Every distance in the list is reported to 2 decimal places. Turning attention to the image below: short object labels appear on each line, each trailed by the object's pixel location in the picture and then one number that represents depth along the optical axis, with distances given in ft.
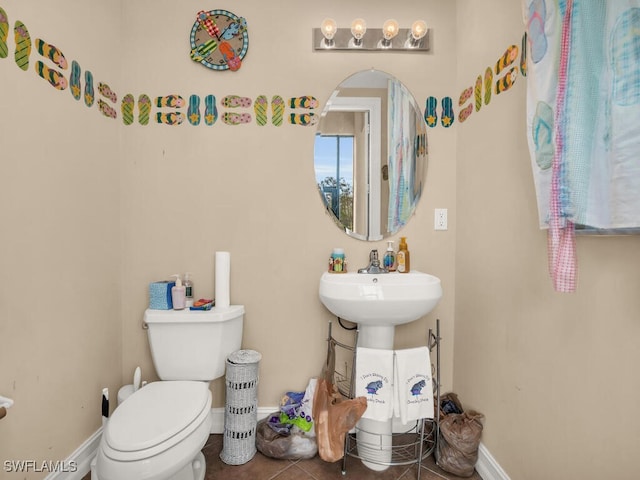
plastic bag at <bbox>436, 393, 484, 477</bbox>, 4.72
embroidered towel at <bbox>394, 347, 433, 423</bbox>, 4.59
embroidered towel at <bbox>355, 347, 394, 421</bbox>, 4.60
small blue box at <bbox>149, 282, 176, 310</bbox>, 5.35
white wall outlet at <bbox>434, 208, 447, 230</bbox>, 5.94
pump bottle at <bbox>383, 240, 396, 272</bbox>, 5.74
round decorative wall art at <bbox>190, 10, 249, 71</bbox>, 5.75
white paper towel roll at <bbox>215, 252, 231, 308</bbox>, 5.52
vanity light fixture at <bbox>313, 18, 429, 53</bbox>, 5.81
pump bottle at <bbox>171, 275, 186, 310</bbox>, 5.32
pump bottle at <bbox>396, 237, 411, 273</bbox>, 5.65
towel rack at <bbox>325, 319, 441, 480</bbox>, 4.90
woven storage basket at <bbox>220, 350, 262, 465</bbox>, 5.09
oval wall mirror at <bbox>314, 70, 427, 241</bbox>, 5.86
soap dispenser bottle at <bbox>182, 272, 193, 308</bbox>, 5.46
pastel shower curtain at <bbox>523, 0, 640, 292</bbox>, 2.51
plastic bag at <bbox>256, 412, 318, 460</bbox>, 5.12
